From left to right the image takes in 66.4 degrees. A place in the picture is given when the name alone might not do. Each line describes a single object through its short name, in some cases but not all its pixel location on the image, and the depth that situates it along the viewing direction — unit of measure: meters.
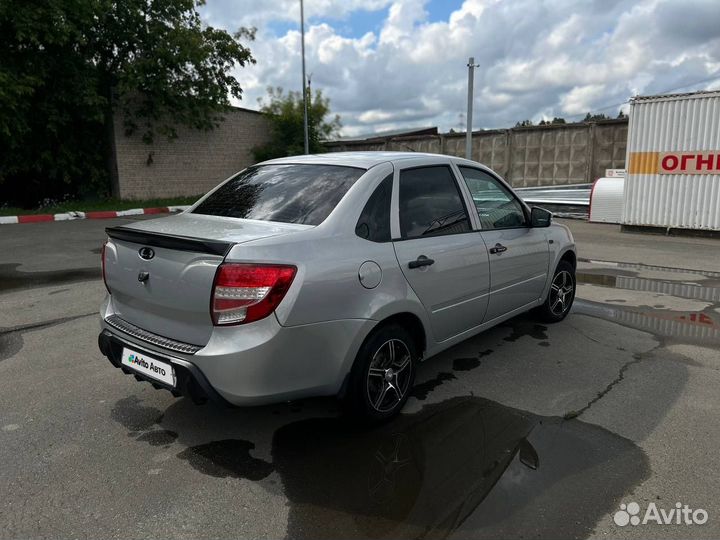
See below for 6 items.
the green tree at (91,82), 15.66
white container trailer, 12.09
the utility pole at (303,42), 20.89
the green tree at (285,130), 23.86
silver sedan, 2.79
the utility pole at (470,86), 15.03
